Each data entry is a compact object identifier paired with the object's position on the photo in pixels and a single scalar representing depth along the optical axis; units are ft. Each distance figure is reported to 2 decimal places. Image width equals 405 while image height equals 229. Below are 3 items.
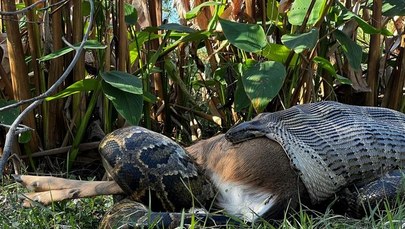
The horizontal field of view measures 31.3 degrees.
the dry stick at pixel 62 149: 10.68
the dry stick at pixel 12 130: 7.31
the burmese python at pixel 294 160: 8.21
